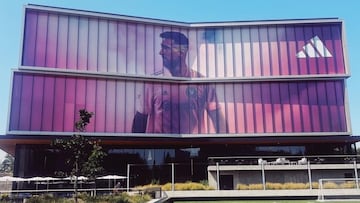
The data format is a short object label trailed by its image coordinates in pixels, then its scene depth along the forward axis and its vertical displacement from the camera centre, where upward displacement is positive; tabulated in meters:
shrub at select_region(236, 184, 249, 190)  34.53 -3.07
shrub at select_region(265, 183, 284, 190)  34.05 -2.98
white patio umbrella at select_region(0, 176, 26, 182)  33.29 -1.97
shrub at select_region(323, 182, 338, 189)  33.50 -2.92
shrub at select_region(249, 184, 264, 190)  34.31 -3.07
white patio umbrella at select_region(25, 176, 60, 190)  34.32 -2.07
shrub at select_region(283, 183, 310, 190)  33.84 -2.97
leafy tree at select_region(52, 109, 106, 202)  20.64 +0.12
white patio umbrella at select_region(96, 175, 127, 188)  35.24 -2.04
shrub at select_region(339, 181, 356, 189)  33.47 -2.93
